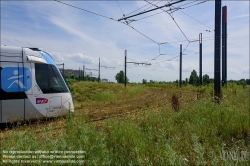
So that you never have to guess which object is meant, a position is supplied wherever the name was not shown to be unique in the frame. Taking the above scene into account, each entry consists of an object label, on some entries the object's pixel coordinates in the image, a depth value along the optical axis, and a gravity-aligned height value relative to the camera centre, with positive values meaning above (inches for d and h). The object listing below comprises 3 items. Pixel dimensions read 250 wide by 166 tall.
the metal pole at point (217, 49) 353.6 +68.5
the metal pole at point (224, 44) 788.7 +176.3
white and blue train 261.0 -4.8
